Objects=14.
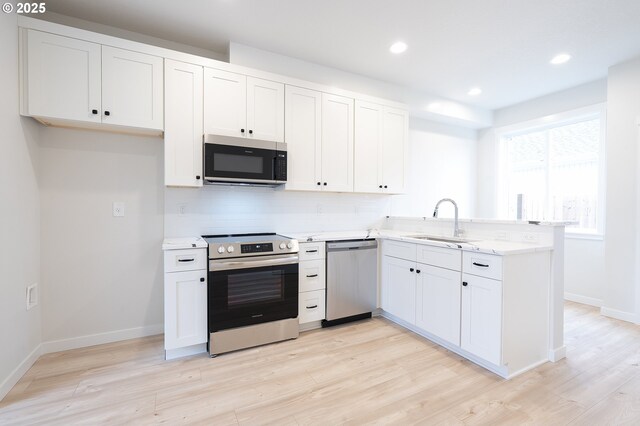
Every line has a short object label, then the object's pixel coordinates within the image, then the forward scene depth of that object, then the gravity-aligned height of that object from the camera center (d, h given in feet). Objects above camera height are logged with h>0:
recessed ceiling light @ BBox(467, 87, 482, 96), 13.55 +5.60
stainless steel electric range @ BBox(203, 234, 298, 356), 8.01 -2.42
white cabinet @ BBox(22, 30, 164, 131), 7.04 +3.20
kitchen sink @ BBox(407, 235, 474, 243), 9.50 -1.01
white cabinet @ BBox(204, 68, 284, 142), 8.86 +3.26
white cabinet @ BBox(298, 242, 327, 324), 9.45 -2.44
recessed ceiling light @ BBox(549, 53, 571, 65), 10.51 +5.59
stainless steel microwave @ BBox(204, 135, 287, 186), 8.68 +1.48
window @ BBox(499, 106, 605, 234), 12.85 +2.03
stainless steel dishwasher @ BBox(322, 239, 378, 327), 9.90 -2.49
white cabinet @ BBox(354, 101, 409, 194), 11.52 +2.52
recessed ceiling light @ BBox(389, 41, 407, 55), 9.75 +5.55
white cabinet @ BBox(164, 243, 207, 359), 7.66 -2.54
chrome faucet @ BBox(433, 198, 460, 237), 9.81 -0.62
